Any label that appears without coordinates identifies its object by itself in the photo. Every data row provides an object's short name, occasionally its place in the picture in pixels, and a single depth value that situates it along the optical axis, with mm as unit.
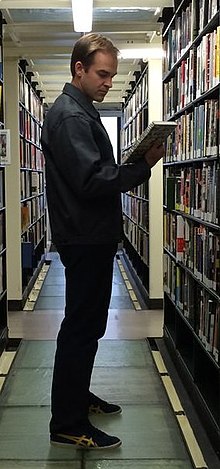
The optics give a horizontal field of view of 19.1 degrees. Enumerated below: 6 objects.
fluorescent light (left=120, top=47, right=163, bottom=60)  5301
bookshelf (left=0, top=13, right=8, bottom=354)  4211
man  2451
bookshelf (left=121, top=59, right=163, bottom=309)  5625
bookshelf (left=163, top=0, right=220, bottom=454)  2793
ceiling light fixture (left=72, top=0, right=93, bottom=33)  3846
